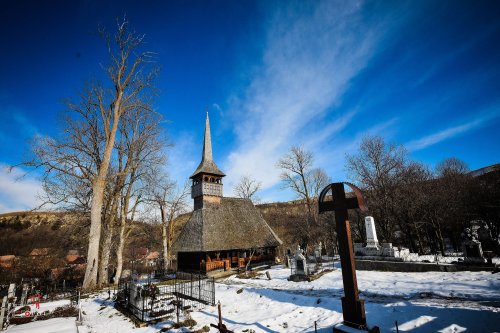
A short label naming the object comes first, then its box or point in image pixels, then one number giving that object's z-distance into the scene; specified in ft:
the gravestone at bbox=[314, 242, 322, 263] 63.00
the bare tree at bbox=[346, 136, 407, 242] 71.10
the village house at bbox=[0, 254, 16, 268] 89.16
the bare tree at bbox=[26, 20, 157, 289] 51.88
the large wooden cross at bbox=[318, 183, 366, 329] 18.13
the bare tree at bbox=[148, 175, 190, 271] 88.38
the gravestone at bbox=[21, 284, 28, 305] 46.19
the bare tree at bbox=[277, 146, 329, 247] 108.88
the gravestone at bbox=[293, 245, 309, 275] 46.60
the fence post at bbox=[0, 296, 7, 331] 28.48
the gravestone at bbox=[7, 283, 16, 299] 32.75
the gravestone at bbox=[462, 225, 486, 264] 41.29
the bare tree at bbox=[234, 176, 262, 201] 130.38
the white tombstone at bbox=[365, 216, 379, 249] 56.54
